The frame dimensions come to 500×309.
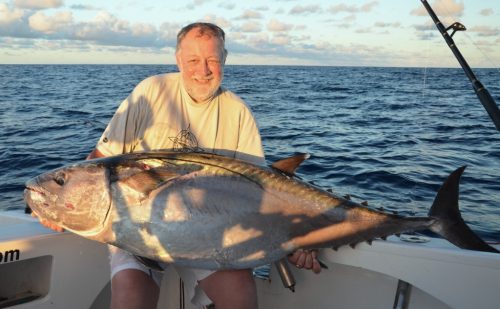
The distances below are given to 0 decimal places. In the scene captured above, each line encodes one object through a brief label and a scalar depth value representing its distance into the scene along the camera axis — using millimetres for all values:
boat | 2238
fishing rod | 3138
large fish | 2102
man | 2386
